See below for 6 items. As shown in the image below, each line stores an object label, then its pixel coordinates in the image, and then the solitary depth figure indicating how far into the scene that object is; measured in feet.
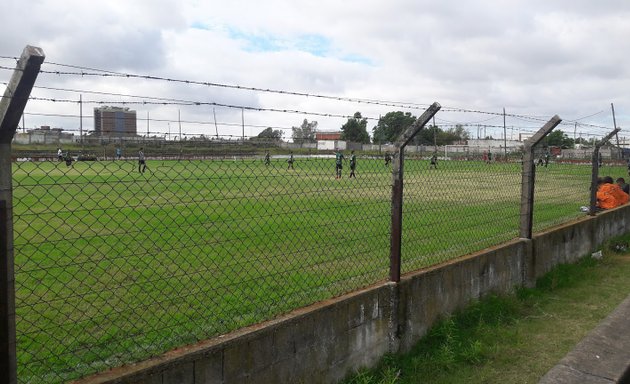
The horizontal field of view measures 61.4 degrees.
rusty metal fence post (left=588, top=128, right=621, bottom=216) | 28.40
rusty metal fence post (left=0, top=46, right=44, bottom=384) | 7.55
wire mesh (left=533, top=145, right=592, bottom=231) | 32.49
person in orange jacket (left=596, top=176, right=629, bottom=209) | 33.14
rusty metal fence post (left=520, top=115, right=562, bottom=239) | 21.25
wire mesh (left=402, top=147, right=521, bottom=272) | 20.98
